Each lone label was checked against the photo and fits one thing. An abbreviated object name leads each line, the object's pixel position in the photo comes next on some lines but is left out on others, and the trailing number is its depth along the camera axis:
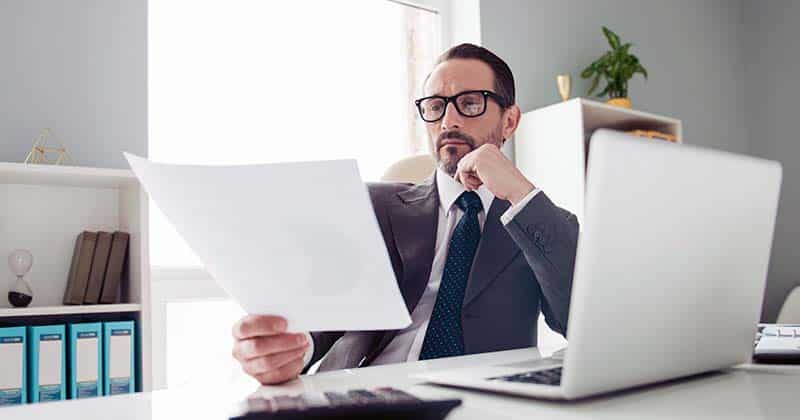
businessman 1.25
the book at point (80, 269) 2.31
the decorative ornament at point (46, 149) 2.40
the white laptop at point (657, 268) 0.57
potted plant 3.76
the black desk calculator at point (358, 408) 0.51
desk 0.59
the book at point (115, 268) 2.36
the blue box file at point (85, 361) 2.18
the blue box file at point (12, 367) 2.06
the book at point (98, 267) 2.34
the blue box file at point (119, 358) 2.23
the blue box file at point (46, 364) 2.11
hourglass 2.24
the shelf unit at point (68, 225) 2.31
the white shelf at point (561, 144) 3.28
